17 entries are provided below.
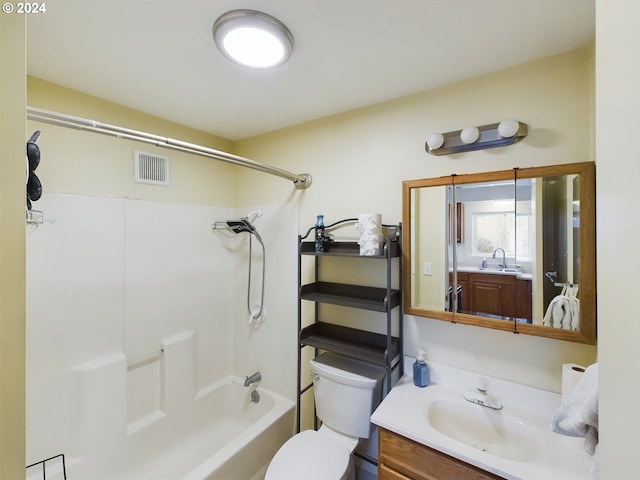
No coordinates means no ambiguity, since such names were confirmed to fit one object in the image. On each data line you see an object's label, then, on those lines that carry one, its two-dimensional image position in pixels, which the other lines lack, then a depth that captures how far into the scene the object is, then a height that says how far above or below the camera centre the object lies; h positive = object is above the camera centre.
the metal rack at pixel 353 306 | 1.55 -0.38
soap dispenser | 1.51 -0.74
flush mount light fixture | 1.08 +0.86
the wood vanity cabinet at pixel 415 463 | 1.06 -0.93
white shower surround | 1.50 -0.52
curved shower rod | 0.95 +0.44
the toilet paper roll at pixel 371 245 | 1.55 -0.03
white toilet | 1.39 -1.09
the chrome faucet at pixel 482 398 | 1.33 -0.79
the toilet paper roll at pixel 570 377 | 1.10 -0.56
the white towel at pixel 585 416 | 0.70 -0.48
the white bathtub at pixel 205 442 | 1.59 -1.37
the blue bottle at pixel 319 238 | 1.81 +0.01
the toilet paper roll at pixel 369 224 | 1.58 +0.09
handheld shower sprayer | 2.30 +0.05
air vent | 1.88 +0.51
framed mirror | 1.20 -0.05
